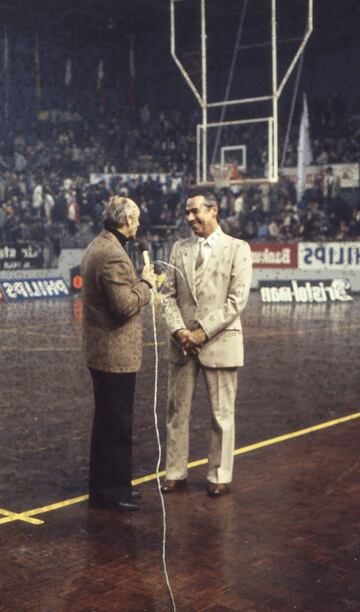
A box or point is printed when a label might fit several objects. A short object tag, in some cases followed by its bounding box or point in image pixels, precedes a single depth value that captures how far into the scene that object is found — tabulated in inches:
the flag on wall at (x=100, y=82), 1460.4
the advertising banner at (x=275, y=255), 1063.0
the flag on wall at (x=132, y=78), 1473.9
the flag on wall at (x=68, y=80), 1427.2
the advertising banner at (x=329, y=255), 1017.5
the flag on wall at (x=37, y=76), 1374.3
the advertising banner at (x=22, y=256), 1026.1
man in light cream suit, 232.5
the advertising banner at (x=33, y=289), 973.2
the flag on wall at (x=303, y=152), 1224.8
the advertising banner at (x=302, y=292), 923.4
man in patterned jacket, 219.3
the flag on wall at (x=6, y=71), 1328.7
